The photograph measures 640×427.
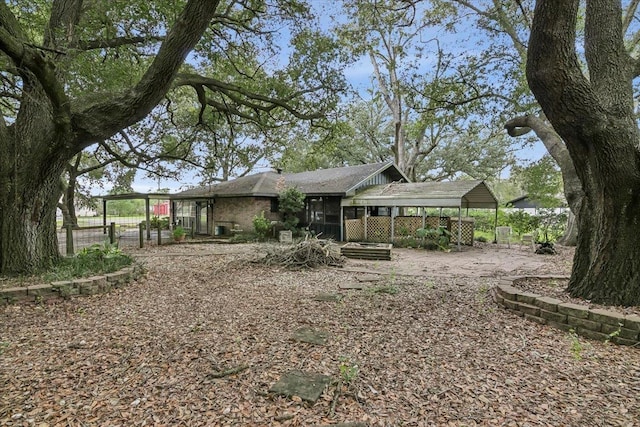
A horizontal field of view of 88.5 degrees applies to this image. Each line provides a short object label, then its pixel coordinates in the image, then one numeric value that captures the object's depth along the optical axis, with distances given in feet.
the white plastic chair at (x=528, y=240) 43.33
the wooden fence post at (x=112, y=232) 35.94
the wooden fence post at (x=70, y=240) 29.60
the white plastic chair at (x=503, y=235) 49.15
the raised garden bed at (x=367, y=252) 34.27
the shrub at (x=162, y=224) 78.79
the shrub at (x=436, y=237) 43.80
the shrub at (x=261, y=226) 51.31
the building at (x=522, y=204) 100.55
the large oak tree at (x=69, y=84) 16.17
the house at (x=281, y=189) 55.11
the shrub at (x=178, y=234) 51.15
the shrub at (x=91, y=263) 18.58
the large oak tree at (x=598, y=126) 12.62
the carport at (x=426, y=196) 43.70
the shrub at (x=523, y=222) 61.36
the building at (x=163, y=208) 116.76
